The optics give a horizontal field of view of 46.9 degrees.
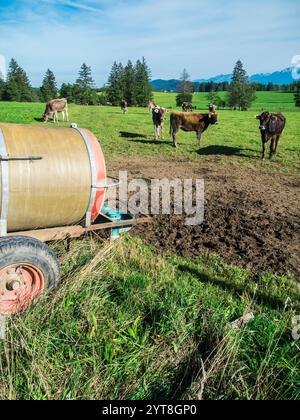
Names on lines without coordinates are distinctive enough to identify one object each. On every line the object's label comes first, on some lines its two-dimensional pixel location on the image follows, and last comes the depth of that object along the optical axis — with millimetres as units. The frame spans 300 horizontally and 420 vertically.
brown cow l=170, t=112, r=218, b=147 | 14805
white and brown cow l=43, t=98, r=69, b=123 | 23062
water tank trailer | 3426
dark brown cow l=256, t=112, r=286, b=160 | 11883
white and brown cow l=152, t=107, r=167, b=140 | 15820
